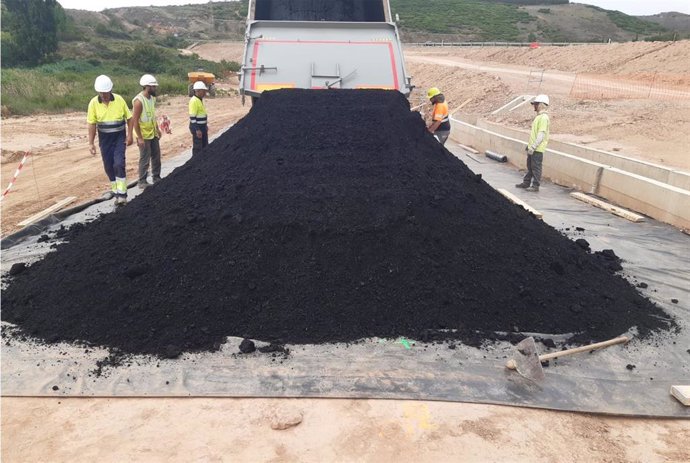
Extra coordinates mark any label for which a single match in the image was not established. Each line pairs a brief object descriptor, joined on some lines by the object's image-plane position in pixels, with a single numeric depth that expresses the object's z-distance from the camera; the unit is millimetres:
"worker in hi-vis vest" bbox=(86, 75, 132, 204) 6004
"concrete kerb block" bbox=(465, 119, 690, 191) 6939
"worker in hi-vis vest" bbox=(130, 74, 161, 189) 6559
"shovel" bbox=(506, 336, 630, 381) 3199
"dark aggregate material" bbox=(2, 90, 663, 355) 3666
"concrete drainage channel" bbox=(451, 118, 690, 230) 6176
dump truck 6961
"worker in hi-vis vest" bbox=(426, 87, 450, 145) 7703
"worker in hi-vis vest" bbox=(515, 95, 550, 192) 7316
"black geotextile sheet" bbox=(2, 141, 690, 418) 3023
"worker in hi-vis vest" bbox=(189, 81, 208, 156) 7523
